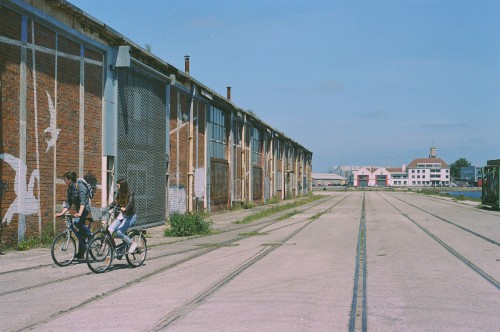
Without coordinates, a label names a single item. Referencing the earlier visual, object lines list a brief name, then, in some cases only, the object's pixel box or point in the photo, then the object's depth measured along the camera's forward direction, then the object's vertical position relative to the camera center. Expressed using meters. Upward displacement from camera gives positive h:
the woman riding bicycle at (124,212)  10.09 -0.53
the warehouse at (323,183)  189.43 +0.32
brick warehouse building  13.01 +2.09
